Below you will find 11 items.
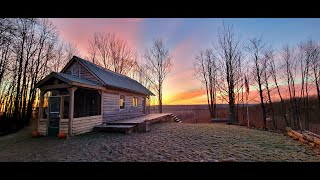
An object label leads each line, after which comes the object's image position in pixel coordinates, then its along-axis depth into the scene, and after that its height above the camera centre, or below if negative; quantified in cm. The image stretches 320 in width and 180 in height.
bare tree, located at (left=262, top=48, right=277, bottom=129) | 1596 +339
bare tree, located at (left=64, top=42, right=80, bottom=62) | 2148 +673
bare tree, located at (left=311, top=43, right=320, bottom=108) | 1591 +353
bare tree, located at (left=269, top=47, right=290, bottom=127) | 1634 +310
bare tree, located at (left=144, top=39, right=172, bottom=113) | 2166 +523
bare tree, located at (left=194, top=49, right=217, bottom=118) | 1908 +345
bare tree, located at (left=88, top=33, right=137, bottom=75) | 2162 +665
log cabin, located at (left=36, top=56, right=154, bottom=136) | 792 +25
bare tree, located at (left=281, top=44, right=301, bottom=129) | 1678 +312
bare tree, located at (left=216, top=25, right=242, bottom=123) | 1613 +407
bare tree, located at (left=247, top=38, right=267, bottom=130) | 1554 +401
